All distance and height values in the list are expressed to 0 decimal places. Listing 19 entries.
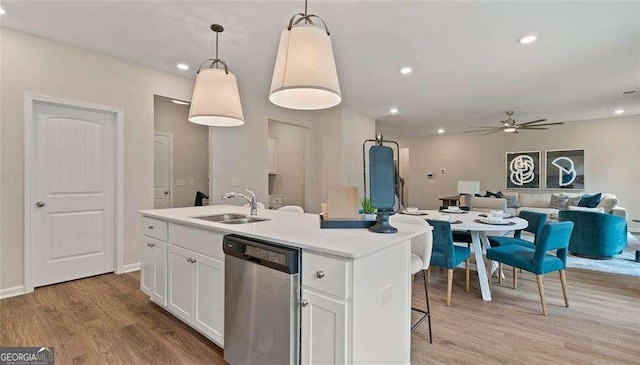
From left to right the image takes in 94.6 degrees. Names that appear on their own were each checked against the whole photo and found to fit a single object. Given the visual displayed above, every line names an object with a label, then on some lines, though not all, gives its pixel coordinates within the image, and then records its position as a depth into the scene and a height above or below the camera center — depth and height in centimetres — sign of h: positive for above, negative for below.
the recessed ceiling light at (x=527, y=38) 295 +146
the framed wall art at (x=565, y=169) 702 +30
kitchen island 132 -56
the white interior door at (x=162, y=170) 540 +20
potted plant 190 -24
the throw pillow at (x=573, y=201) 639 -43
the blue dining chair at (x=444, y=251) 279 -67
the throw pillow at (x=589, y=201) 594 -39
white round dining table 288 -47
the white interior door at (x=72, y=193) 315 -14
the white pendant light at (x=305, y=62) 154 +64
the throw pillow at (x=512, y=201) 699 -47
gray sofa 562 -47
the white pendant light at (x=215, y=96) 237 +70
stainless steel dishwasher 148 -66
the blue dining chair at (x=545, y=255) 262 -70
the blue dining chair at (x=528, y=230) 336 -64
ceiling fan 568 +109
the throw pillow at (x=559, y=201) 653 -44
